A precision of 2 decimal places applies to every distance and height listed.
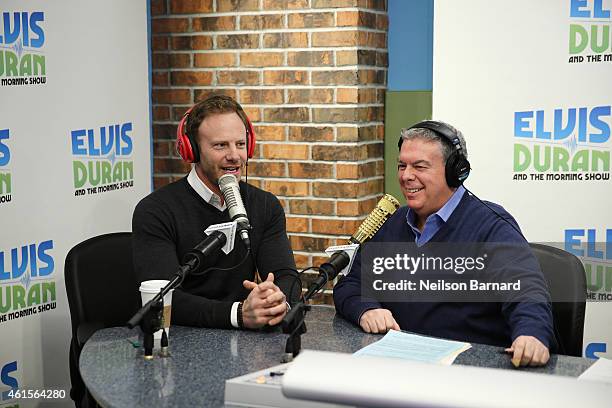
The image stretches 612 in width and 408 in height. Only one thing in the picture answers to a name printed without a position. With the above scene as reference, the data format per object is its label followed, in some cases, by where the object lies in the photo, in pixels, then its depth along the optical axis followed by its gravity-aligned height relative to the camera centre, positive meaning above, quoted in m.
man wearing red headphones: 2.48 -0.35
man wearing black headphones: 2.23 -0.37
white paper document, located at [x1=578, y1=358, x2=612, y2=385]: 1.76 -0.61
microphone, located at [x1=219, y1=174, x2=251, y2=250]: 2.05 -0.26
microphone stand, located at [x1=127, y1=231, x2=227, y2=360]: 1.88 -0.46
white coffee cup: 2.01 -0.47
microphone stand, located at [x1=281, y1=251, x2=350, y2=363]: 1.90 -0.49
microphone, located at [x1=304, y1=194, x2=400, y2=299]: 1.99 -0.38
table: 1.72 -0.62
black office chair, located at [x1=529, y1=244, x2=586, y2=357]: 2.34 -0.57
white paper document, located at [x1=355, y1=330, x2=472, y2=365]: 1.90 -0.60
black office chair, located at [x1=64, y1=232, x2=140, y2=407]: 2.64 -0.64
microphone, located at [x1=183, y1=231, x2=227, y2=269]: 1.96 -0.35
